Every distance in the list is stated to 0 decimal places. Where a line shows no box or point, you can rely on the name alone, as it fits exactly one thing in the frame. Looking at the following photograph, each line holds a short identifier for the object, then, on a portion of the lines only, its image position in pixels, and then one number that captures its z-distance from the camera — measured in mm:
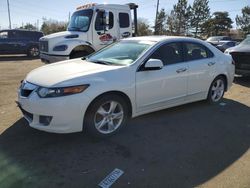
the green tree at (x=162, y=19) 38096
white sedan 2915
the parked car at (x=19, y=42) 12634
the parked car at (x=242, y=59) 6456
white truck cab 6901
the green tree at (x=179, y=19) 36965
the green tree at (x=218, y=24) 39060
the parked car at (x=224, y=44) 15729
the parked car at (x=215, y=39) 17560
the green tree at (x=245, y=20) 38537
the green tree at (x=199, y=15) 37625
